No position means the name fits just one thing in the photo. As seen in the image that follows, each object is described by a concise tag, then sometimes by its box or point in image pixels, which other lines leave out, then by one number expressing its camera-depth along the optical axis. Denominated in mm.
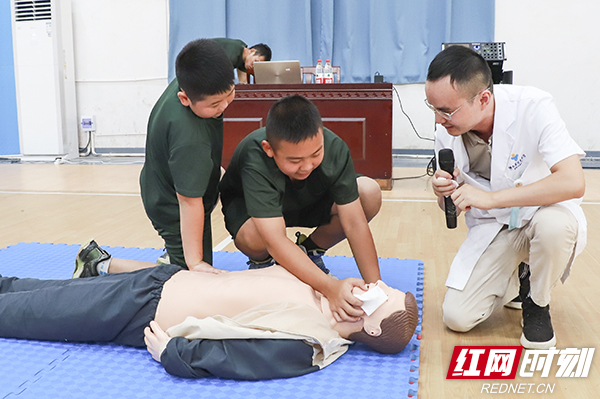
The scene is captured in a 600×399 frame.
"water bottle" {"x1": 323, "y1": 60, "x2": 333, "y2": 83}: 4016
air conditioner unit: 5621
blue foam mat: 1192
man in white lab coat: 1419
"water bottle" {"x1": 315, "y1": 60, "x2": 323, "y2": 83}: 4020
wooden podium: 3785
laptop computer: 3867
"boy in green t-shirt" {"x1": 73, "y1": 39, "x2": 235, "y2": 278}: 1533
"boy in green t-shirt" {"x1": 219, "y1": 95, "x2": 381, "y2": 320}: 1428
